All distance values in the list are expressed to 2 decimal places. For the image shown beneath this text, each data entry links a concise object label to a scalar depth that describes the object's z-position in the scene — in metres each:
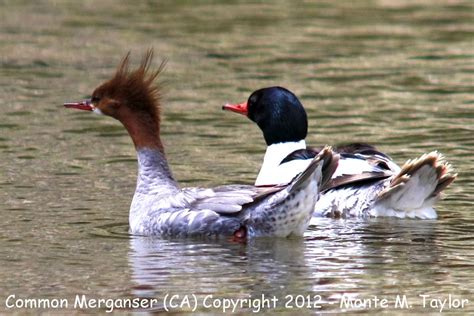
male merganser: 21.72
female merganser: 19.77
